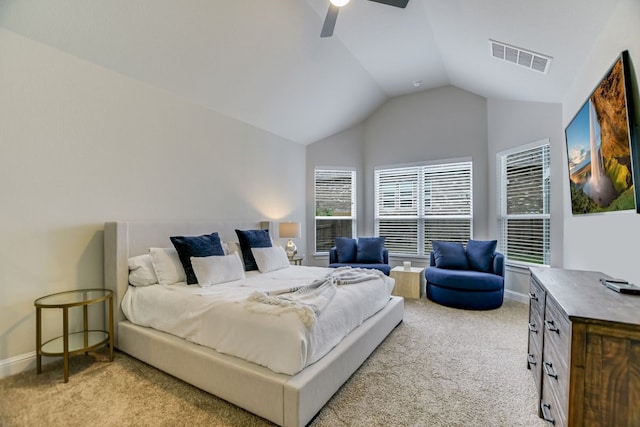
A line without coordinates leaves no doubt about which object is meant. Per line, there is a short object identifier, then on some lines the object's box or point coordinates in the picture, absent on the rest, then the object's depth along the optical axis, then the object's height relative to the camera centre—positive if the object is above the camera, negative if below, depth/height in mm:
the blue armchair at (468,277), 4145 -869
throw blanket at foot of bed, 2031 -643
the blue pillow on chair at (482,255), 4527 -606
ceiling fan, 2518 +1798
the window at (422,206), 5508 +191
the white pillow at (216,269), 2951 -548
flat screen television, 1880 +490
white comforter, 1901 -776
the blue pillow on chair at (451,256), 4707 -644
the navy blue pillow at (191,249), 3010 -353
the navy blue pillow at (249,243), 3826 -370
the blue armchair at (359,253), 5297 -669
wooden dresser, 1174 -601
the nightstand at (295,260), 5017 -756
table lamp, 4977 -245
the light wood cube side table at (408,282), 4789 -1073
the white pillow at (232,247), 3715 -406
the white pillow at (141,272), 2932 -565
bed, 1826 -1055
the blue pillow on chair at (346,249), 5422 -614
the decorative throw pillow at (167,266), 2969 -514
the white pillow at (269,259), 3781 -563
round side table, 2365 -1053
